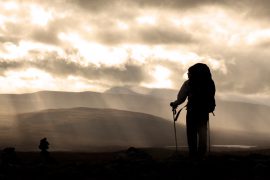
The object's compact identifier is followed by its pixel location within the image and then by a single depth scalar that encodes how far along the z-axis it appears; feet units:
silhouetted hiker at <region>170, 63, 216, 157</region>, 44.52
